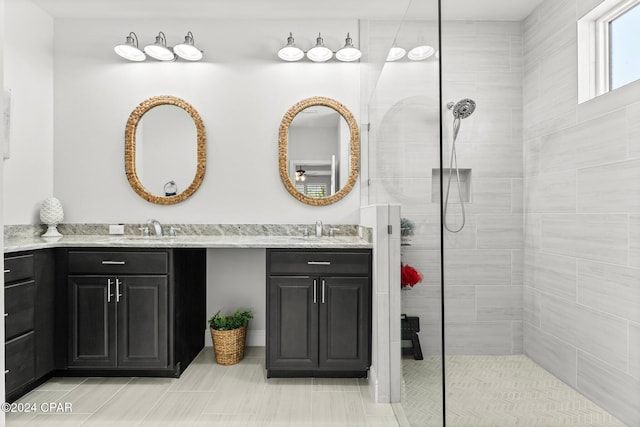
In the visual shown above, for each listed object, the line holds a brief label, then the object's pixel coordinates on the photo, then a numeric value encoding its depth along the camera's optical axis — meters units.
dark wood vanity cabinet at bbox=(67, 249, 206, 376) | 2.53
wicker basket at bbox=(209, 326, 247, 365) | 2.81
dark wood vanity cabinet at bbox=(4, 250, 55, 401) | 2.20
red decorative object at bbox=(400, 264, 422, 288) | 1.62
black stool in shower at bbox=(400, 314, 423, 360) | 1.60
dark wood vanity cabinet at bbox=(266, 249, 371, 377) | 2.51
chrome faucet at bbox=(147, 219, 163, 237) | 3.11
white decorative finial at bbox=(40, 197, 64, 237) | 3.02
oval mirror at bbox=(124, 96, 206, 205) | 3.20
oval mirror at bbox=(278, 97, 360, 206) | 3.20
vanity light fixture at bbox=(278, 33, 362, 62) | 3.09
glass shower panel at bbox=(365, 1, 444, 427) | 1.36
